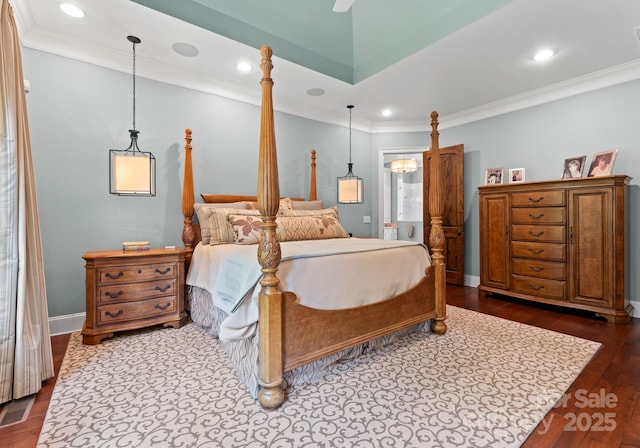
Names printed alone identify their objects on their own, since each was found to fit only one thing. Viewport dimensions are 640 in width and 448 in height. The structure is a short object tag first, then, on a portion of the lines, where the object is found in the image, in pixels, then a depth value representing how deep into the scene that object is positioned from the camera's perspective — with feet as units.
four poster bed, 5.27
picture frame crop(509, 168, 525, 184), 12.84
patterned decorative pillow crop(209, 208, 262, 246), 9.19
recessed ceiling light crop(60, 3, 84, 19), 7.45
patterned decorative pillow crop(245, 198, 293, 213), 10.84
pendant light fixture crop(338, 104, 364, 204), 13.73
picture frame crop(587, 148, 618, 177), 10.13
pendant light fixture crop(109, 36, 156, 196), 8.14
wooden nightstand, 7.72
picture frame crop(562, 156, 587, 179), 10.96
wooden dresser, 9.49
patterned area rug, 4.50
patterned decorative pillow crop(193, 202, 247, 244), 9.66
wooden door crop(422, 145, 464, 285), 14.67
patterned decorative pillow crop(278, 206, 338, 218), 10.87
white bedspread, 5.78
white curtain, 5.24
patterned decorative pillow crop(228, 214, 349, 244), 8.82
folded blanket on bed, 5.83
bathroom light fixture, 18.02
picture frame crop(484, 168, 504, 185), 13.45
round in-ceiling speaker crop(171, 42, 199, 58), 9.10
